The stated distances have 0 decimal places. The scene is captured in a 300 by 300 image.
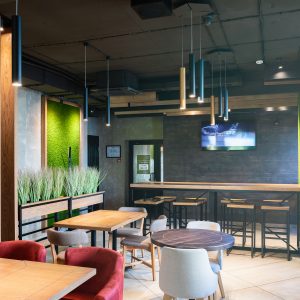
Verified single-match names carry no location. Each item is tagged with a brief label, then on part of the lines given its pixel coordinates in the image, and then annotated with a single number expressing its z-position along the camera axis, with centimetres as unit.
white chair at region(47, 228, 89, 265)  385
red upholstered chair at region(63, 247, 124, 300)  262
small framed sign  1012
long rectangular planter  449
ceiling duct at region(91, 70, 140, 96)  623
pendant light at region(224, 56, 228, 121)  539
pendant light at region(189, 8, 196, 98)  331
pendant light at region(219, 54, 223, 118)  567
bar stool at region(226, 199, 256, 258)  571
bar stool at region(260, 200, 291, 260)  534
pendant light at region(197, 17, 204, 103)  345
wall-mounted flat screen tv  840
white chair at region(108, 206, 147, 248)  512
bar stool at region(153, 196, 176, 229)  686
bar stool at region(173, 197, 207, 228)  633
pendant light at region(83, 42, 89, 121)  479
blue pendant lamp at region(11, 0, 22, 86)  214
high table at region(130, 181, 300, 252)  552
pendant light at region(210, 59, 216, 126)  558
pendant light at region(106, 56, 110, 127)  496
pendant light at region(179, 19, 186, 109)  341
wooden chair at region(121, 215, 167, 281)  445
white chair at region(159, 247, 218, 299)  281
